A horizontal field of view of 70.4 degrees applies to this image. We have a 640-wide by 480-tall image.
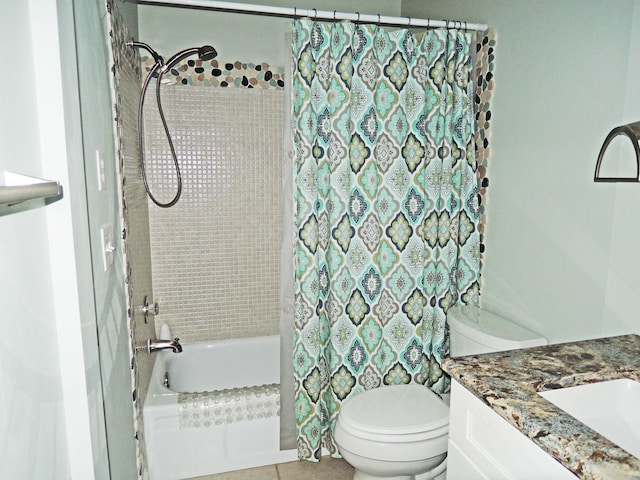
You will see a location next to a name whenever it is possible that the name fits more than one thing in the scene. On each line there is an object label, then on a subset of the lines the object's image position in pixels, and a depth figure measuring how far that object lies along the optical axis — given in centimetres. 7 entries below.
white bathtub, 203
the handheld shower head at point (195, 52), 198
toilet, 168
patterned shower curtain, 191
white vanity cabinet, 91
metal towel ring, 118
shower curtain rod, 176
